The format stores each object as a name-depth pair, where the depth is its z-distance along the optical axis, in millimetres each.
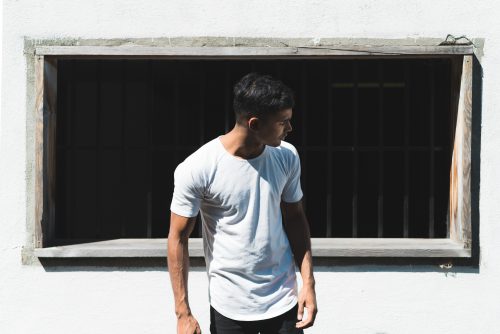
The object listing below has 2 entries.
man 3092
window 5137
